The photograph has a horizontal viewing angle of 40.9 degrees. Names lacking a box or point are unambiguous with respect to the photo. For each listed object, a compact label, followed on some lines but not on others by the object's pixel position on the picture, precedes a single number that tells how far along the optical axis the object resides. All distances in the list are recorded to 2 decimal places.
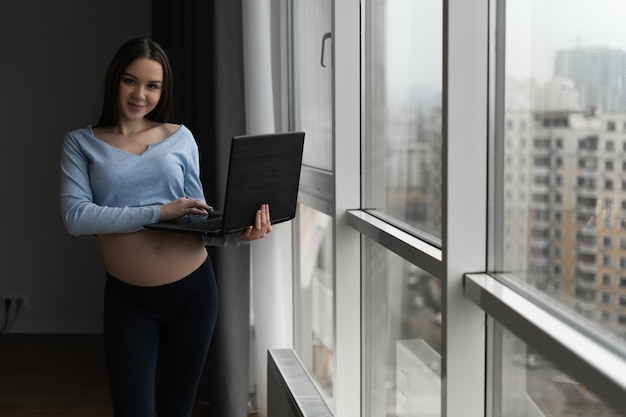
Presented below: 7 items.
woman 2.25
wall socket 5.13
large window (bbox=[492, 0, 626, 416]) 1.14
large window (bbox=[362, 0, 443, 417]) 1.93
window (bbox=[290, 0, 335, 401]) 3.03
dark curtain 3.32
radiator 2.45
